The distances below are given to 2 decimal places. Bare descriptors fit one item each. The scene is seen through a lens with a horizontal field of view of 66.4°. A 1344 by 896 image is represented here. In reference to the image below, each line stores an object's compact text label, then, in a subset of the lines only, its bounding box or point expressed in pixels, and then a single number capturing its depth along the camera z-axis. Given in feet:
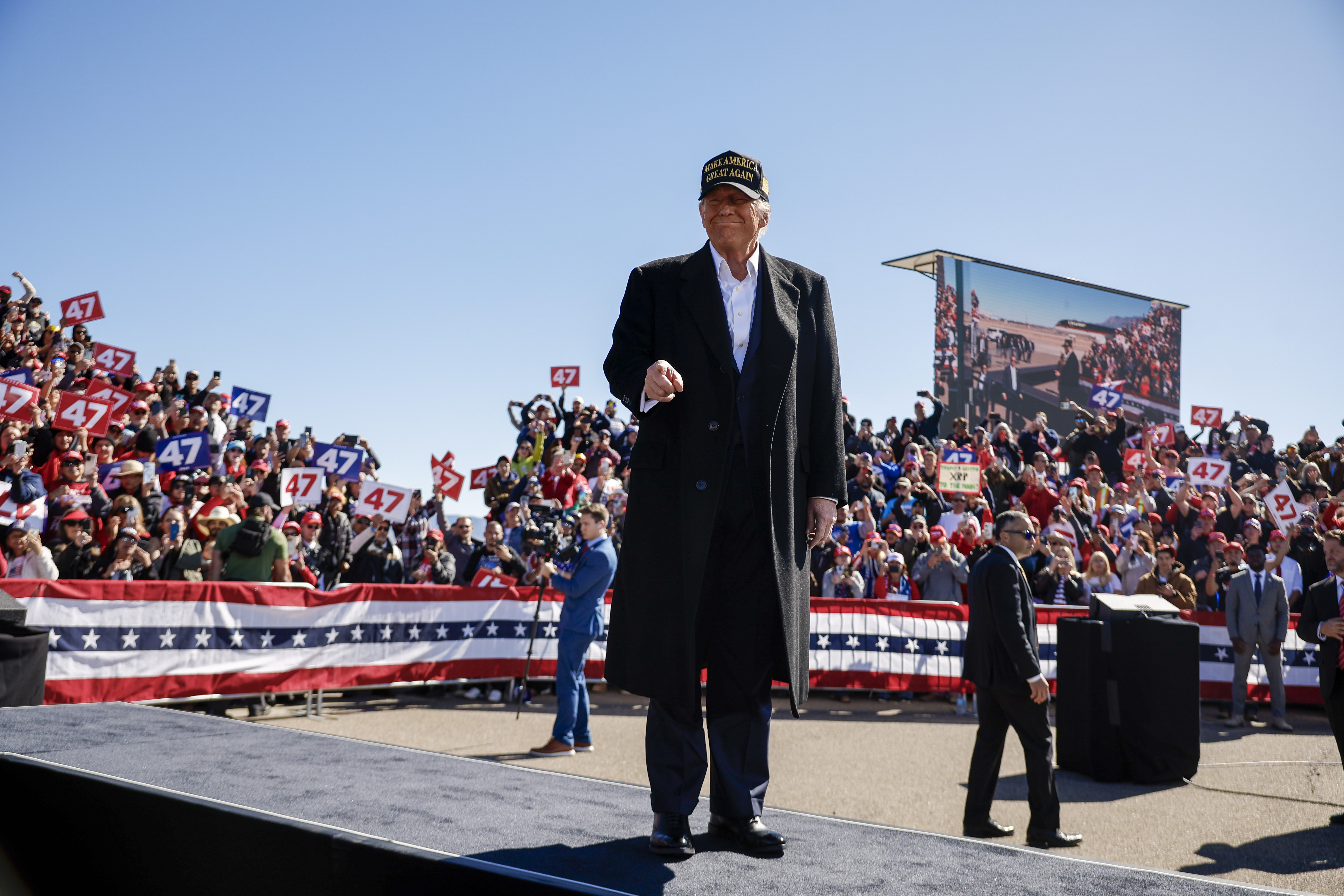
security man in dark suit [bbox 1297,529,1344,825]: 23.82
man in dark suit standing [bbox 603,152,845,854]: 9.08
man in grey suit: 38.29
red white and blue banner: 29.96
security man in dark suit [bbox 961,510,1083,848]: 20.07
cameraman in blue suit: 28.19
